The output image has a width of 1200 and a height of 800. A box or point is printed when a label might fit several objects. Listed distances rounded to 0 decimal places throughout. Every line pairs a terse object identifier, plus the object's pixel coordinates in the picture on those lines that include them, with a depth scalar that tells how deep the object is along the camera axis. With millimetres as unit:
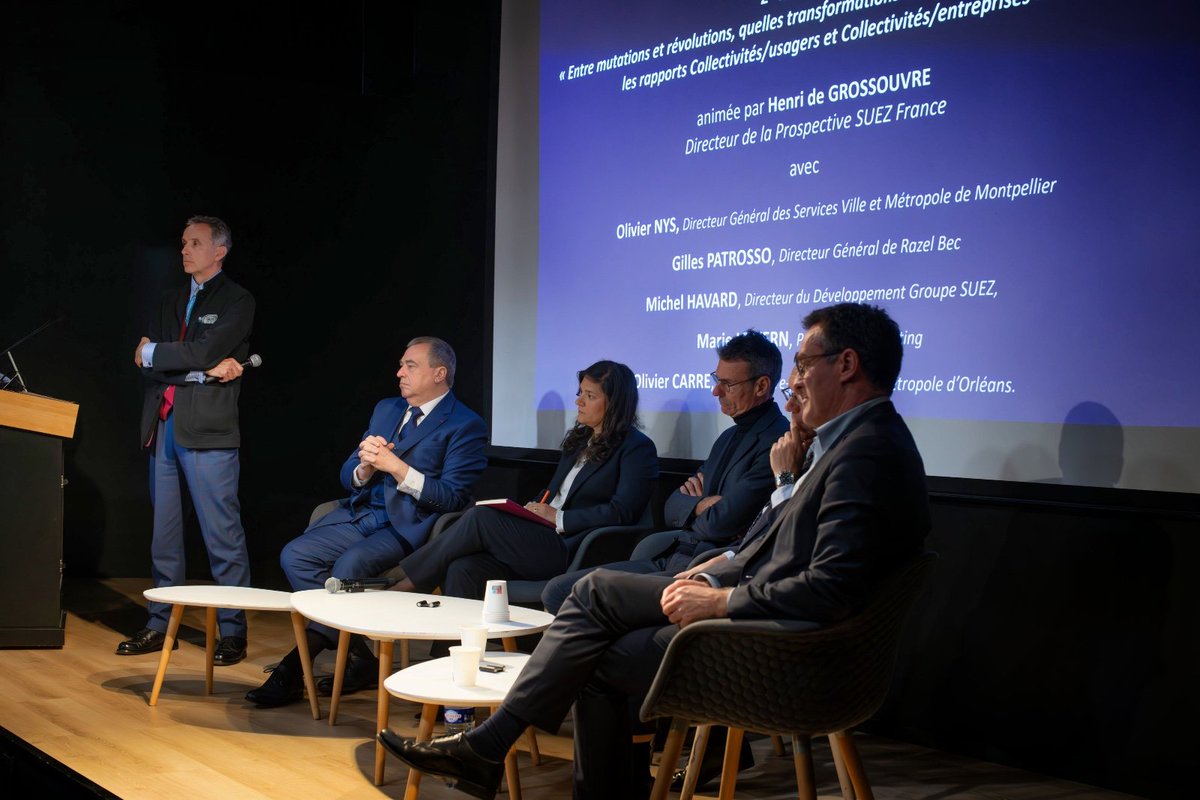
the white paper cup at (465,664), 2939
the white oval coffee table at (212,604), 3947
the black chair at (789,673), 2451
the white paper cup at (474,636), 3004
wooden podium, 4855
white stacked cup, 3441
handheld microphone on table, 3975
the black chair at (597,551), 4242
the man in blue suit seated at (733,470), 3854
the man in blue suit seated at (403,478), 4582
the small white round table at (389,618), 3277
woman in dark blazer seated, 4277
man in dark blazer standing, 4926
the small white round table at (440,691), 2850
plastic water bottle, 3031
